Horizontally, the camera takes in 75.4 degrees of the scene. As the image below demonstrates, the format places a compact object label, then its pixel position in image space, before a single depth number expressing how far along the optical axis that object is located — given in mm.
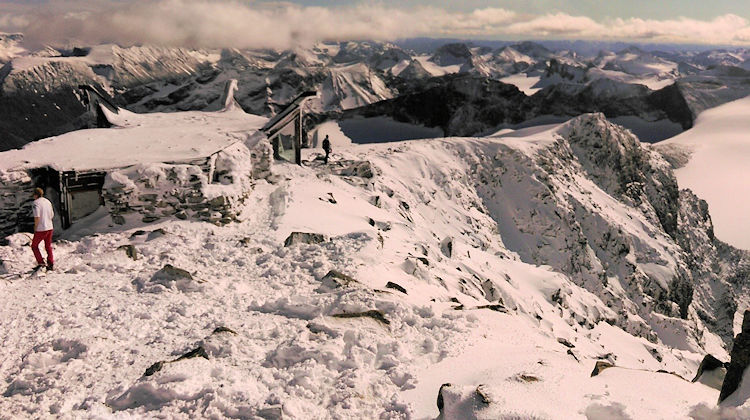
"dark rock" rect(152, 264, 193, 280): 10766
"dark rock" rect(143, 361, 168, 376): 7134
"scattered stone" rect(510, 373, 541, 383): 7245
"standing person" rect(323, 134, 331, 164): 30894
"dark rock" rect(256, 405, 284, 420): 6512
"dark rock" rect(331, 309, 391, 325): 9273
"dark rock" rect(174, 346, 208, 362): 7621
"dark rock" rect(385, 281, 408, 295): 11758
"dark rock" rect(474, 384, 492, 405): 6428
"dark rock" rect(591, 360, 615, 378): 8008
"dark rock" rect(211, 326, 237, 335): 8523
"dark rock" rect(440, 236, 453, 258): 21314
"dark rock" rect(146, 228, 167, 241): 13633
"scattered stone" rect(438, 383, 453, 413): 6668
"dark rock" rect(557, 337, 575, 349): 13078
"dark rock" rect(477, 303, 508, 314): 12242
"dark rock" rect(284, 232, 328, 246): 14172
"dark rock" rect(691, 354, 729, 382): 8250
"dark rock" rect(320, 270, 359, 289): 11237
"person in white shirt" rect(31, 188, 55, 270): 10891
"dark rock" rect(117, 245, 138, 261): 12047
